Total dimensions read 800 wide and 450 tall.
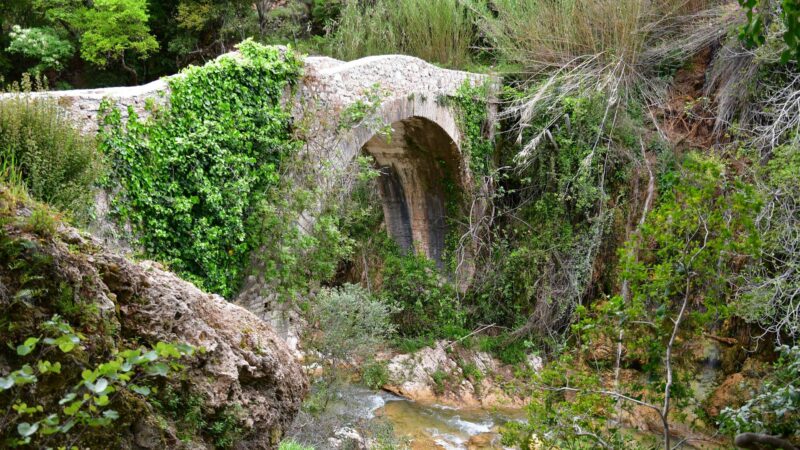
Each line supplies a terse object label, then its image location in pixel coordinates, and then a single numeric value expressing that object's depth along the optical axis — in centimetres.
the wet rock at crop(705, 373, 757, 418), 847
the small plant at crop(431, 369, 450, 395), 1005
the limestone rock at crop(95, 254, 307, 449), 276
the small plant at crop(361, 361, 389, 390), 809
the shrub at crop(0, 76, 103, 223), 457
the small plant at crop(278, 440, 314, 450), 458
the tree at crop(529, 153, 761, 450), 407
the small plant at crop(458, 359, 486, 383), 1045
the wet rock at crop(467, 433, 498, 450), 842
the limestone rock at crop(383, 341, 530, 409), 992
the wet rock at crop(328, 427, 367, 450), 626
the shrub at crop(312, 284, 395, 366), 760
